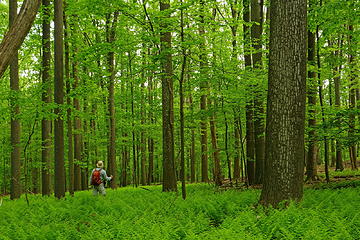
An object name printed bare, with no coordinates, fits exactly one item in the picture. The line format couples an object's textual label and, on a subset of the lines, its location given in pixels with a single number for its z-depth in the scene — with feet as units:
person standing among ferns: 40.37
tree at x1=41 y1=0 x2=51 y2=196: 43.02
